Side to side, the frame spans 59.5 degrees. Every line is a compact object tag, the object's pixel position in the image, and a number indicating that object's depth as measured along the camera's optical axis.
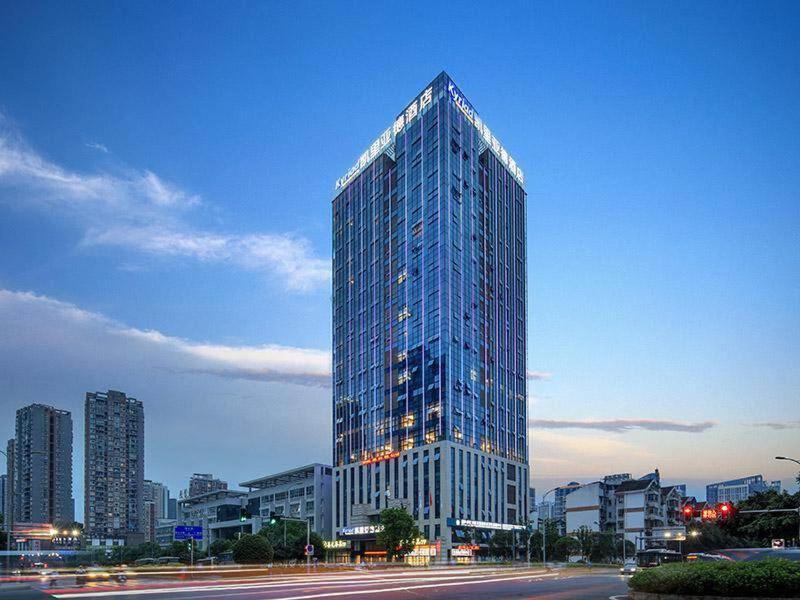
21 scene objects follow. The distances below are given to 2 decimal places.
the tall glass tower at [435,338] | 129.00
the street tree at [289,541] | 111.88
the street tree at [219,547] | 131.00
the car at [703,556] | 38.94
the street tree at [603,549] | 114.69
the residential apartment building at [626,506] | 134.38
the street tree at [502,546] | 121.06
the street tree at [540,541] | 114.81
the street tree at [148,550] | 156.50
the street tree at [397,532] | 94.50
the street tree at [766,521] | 62.62
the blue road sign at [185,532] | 71.25
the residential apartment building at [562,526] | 161.73
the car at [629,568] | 53.59
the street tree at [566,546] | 112.24
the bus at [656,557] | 49.06
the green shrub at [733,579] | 22.52
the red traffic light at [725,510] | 47.38
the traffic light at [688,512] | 49.00
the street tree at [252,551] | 77.06
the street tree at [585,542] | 113.00
